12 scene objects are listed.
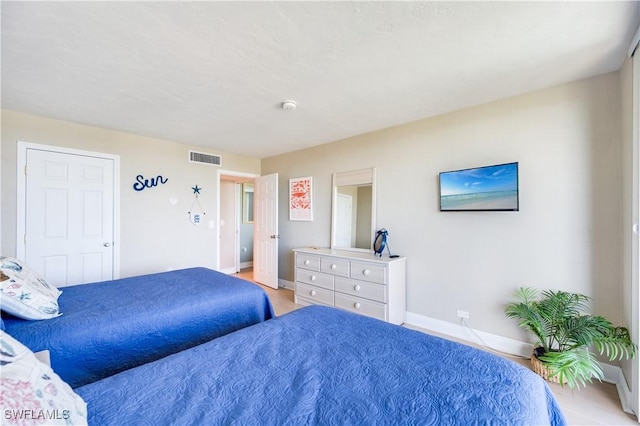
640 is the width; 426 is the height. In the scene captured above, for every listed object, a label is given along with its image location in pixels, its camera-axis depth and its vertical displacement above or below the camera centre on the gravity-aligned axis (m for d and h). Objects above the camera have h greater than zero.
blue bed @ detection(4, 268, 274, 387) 1.46 -0.70
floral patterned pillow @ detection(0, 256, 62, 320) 1.45 -0.48
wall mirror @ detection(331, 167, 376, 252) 3.66 +0.04
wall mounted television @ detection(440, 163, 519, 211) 2.53 +0.25
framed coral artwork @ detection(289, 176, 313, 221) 4.41 +0.23
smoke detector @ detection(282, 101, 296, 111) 2.65 +1.07
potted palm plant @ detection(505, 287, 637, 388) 1.89 -0.89
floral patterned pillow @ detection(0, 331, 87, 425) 0.61 -0.46
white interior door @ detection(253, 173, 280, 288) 4.71 -0.32
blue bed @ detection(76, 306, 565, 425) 0.86 -0.65
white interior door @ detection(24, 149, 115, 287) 3.02 -0.07
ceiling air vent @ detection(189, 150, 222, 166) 4.30 +0.88
